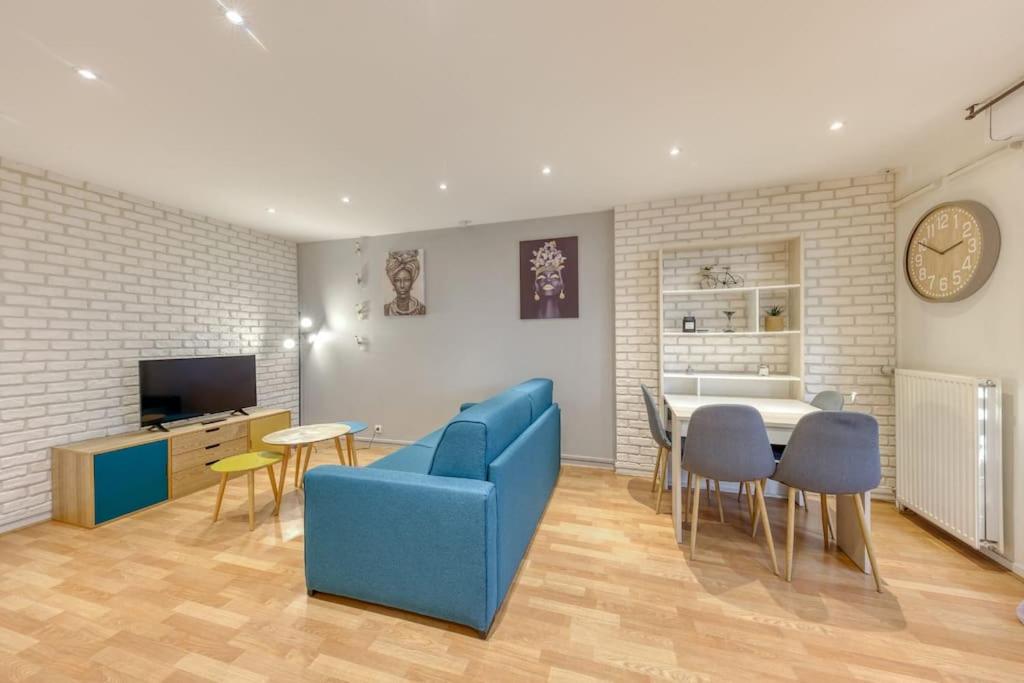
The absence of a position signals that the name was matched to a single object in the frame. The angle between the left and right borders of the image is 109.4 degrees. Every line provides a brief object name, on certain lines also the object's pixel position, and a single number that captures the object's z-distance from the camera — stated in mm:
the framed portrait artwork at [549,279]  3629
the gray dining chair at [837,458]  1868
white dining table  2084
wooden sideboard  2539
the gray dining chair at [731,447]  2066
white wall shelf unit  3033
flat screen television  2998
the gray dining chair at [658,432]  2639
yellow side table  2523
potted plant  2942
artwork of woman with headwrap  4133
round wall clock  2078
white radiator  2008
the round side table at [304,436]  2658
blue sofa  1567
